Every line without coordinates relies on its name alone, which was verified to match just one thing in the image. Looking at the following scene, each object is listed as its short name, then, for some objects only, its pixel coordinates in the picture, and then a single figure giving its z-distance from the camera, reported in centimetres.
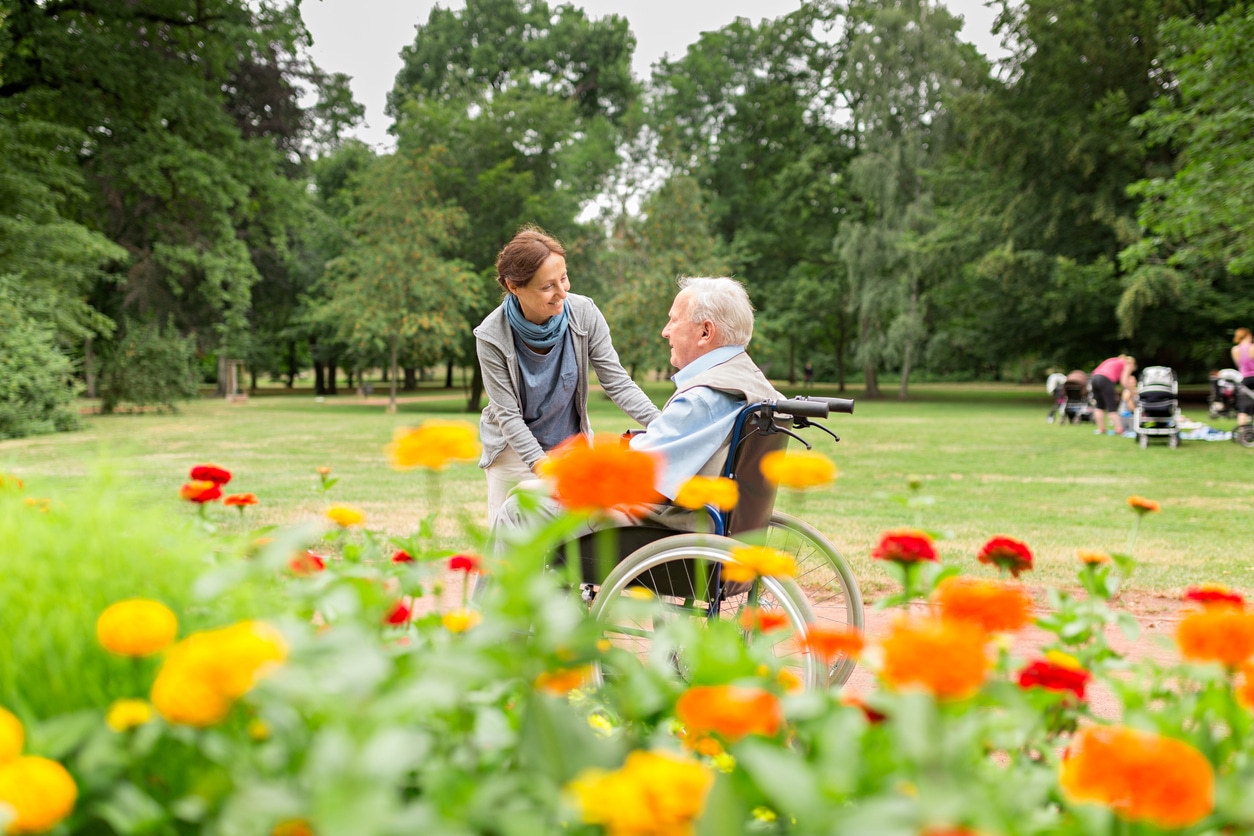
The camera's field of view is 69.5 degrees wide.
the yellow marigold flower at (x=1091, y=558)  164
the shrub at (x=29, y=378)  1489
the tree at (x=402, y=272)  2373
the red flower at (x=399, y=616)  158
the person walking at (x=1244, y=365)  1356
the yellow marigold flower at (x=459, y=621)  142
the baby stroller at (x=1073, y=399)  2031
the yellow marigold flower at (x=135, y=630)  98
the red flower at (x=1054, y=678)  139
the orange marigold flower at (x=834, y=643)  122
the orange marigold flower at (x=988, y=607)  116
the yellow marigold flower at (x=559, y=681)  117
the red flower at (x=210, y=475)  221
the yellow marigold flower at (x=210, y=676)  85
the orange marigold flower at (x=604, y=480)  117
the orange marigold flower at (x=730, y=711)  92
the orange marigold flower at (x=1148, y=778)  83
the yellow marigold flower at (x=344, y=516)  178
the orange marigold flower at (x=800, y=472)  155
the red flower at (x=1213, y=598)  158
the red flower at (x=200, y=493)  210
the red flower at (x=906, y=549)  151
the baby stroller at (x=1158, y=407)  1378
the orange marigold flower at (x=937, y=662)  88
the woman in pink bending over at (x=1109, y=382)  1717
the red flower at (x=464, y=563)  172
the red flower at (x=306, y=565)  168
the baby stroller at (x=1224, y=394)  1609
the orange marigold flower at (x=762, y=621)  149
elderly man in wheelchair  254
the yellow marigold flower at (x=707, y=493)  163
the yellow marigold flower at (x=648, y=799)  78
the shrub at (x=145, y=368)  2247
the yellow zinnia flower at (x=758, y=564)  145
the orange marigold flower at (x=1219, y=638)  116
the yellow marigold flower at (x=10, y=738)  87
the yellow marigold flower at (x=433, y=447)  135
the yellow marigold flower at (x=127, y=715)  99
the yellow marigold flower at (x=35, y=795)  80
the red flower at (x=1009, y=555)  166
